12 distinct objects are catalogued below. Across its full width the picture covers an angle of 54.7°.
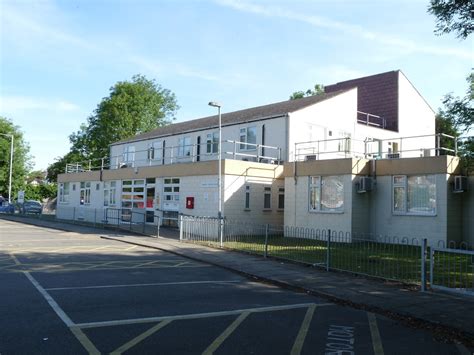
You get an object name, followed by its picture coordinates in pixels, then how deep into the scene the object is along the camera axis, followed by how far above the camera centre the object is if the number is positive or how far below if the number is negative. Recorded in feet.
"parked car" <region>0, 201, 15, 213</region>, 138.10 -3.47
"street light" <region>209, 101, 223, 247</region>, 65.91 +3.46
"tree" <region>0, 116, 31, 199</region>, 179.01 +15.21
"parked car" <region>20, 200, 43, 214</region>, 132.49 -3.02
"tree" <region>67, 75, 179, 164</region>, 174.60 +31.65
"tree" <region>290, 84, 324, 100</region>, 163.91 +40.90
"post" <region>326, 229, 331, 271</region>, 42.49 -4.96
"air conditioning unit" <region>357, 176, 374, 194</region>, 65.10 +3.06
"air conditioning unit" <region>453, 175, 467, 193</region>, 59.52 +3.12
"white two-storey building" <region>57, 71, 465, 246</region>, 63.67 +4.89
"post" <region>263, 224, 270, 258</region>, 49.90 -4.55
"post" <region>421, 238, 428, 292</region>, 33.73 -4.45
